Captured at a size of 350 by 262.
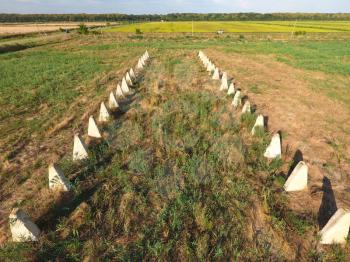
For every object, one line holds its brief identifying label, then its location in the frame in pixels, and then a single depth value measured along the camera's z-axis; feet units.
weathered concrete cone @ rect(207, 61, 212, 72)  43.55
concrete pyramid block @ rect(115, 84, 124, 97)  29.37
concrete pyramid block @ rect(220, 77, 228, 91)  32.09
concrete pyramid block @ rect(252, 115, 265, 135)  20.63
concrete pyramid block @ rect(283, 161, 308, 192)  13.44
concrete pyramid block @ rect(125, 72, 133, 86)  34.32
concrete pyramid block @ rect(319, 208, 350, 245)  10.23
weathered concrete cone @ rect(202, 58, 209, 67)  47.00
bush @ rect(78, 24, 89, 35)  134.24
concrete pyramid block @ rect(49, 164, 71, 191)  13.20
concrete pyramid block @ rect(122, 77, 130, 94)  30.96
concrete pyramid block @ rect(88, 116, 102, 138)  19.60
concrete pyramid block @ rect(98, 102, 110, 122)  22.57
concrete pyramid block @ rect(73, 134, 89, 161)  16.38
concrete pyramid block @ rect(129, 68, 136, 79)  38.09
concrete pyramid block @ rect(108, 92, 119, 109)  25.63
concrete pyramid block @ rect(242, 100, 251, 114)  23.73
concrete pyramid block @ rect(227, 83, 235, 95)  29.63
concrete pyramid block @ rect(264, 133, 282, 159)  16.87
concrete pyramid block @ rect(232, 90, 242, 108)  26.00
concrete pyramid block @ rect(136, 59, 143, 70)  46.17
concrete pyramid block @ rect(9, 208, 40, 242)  10.12
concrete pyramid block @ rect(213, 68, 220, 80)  37.68
